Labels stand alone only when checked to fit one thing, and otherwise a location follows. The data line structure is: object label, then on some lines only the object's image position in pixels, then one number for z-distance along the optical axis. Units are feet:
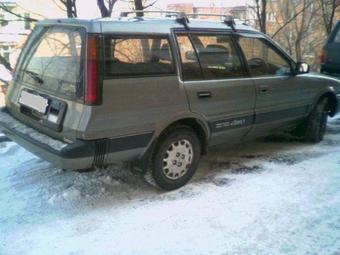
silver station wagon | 11.66
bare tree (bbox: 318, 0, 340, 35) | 38.96
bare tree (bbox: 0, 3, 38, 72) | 22.94
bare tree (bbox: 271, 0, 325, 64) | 58.90
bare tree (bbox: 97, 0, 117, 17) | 22.88
